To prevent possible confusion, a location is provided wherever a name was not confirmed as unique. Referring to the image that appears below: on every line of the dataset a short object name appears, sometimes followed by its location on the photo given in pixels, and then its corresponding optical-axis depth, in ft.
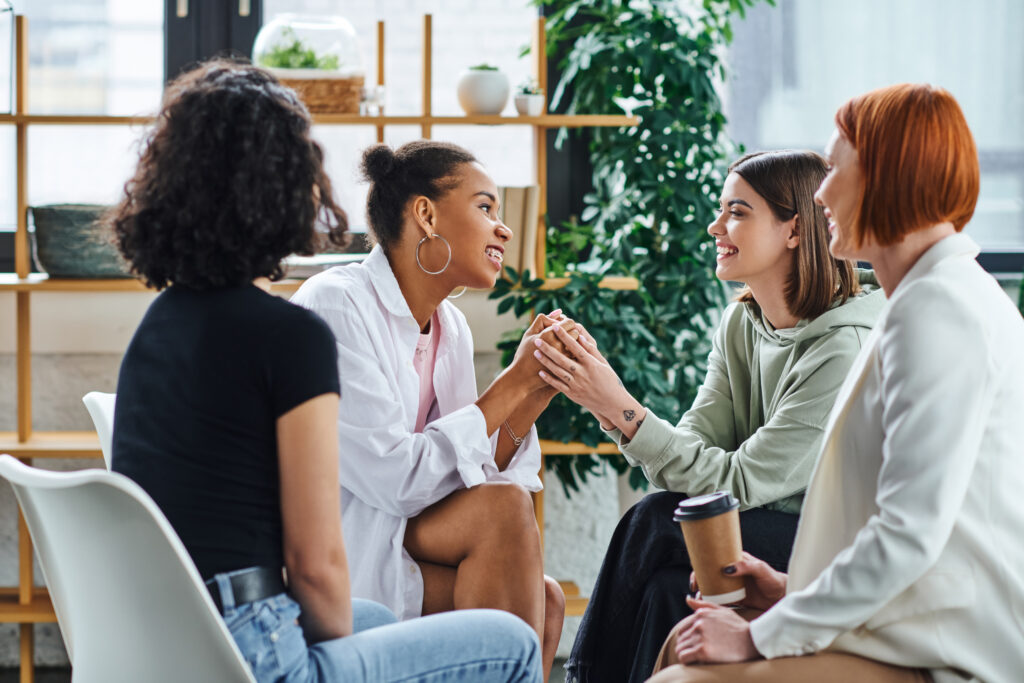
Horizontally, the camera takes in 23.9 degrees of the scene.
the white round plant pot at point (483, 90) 15.31
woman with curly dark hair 10.63
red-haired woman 10.46
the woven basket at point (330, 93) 15.18
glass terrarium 15.15
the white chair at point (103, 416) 12.11
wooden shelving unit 15.01
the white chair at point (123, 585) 10.35
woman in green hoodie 12.55
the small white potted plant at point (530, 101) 15.32
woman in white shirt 12.41
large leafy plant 15.20
